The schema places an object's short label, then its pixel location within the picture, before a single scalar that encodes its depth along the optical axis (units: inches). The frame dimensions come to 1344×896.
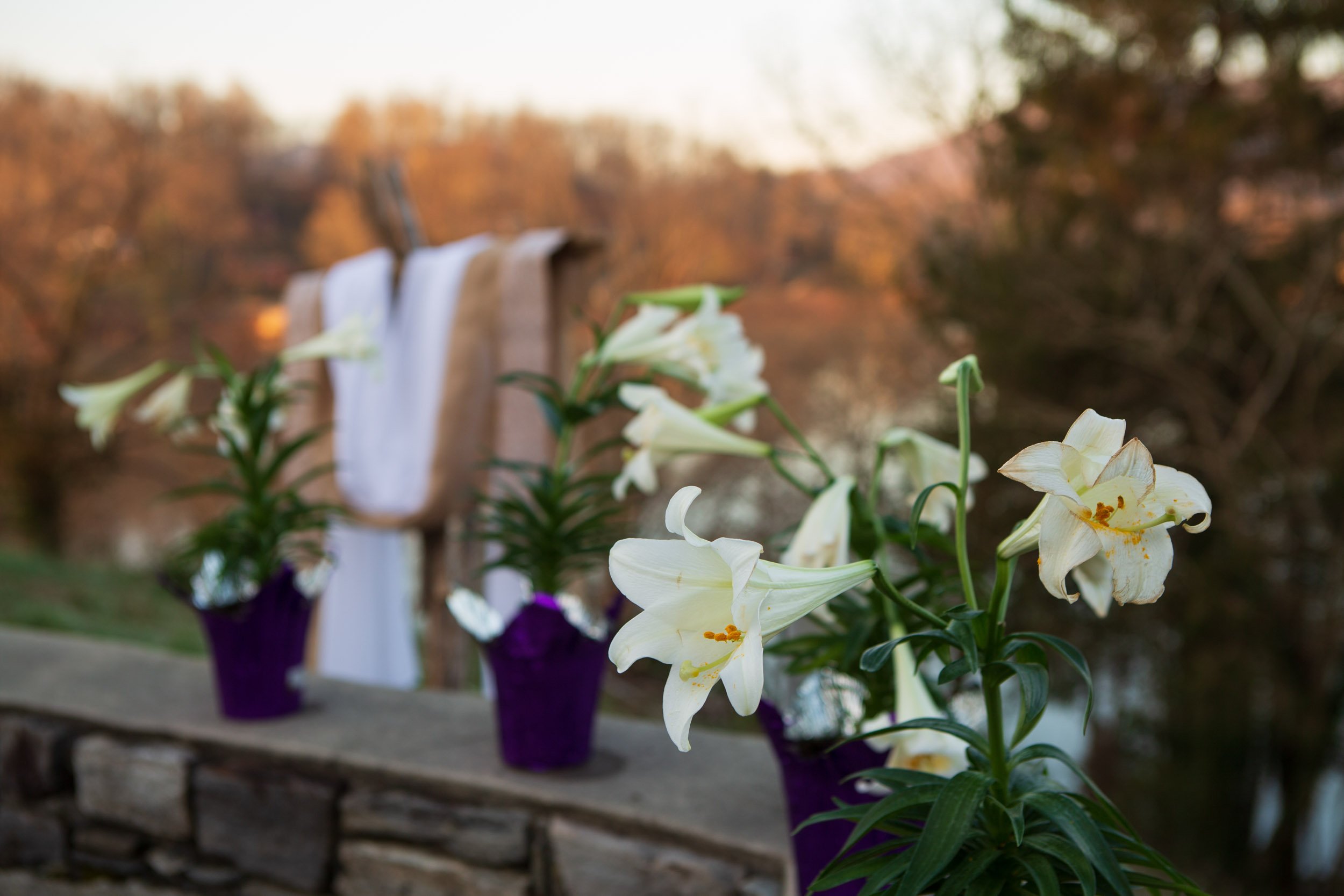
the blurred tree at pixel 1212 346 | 147.9
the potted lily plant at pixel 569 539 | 43.5
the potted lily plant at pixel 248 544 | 52.8
